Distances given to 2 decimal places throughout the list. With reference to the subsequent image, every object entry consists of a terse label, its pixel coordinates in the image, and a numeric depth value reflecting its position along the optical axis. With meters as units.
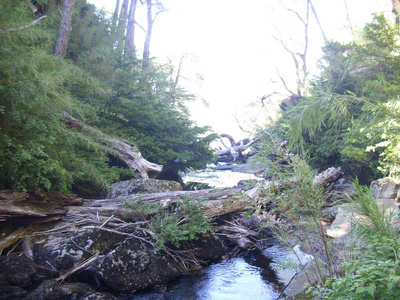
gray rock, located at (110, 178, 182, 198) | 7.07
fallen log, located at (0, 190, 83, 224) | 4.80
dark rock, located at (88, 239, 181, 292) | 4.75
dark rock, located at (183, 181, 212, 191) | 11.95
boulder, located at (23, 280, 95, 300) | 4.04
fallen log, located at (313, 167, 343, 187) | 9.40
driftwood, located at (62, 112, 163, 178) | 8.59
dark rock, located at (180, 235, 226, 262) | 5.95
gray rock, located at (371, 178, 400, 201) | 7.83
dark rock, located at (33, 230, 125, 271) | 4.82
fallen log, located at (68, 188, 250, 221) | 5.80
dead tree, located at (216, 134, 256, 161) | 22.90
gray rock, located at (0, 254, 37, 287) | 4.37
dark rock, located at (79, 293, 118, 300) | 4.12
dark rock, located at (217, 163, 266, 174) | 17.45
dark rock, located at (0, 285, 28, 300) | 4.14
